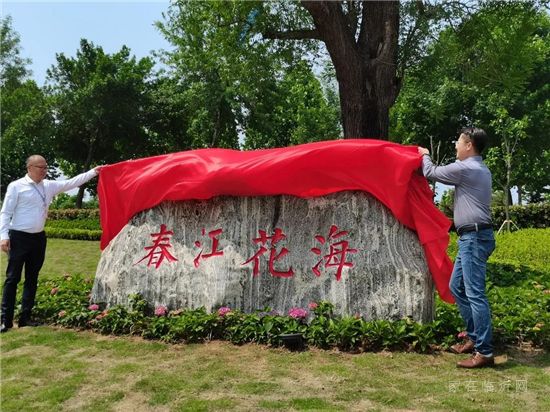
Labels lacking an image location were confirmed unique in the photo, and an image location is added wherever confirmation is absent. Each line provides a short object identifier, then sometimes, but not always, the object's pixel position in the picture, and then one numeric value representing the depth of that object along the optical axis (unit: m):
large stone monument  4.45
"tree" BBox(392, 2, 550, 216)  9.08
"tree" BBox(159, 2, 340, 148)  9.70
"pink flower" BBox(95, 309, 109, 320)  4.91
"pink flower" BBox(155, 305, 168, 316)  4.85
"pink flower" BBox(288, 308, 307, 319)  4.47
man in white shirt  5.01
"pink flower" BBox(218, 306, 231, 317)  4.63
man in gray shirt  3.82
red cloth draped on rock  4.38
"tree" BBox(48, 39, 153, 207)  24.44
